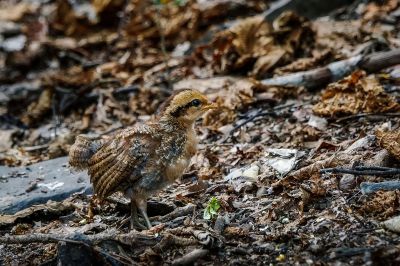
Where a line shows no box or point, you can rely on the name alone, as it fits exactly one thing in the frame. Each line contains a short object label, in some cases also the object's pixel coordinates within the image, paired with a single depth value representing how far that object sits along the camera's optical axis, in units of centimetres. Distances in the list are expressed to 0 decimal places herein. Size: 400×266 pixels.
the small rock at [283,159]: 1031
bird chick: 901
